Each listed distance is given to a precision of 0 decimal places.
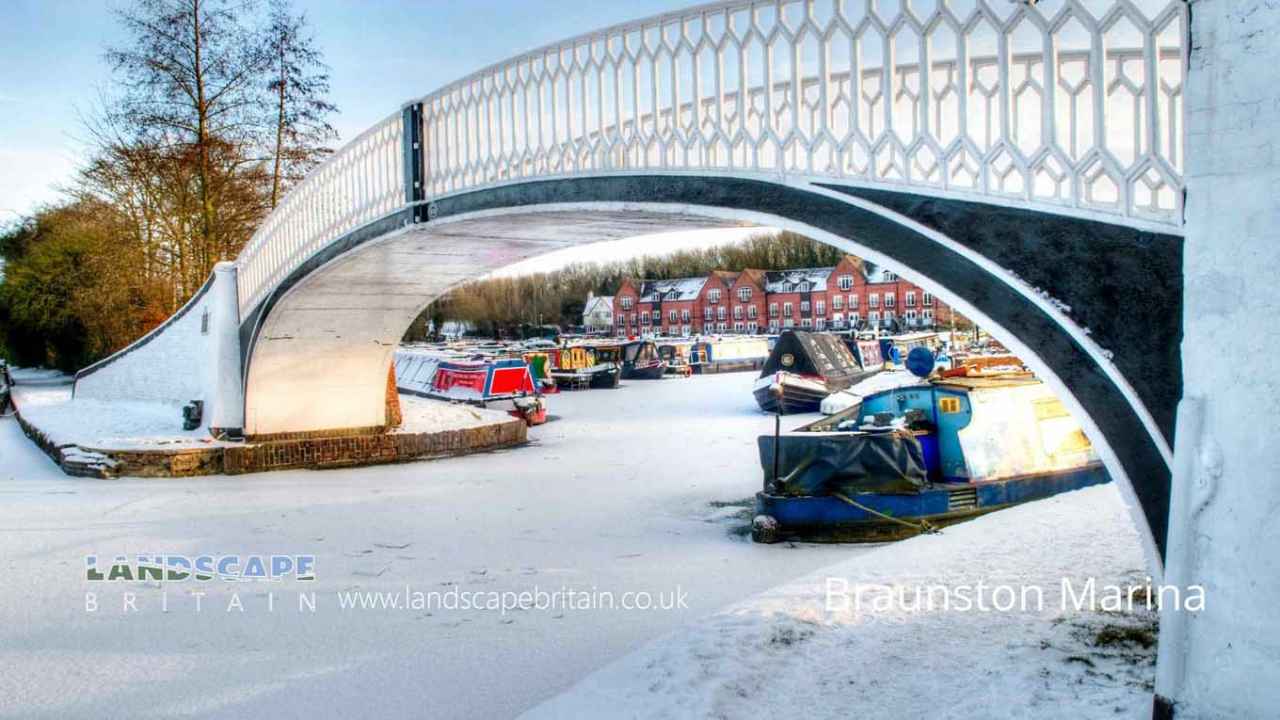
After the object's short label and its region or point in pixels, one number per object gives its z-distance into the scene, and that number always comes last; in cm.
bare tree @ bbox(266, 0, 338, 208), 1833
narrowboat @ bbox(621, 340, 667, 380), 3466
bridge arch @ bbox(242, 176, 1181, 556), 360
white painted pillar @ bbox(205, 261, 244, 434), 1278
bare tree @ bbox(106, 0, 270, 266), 1728
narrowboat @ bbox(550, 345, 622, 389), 2966
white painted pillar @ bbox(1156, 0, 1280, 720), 297
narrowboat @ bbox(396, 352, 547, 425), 1875
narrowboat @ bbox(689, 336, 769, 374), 3819
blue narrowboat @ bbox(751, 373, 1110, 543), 798
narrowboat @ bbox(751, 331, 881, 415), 2131
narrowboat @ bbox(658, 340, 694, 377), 3594
